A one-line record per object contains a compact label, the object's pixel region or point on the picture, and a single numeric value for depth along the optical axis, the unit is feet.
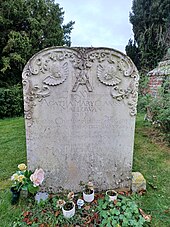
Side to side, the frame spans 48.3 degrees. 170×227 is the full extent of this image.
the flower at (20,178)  6.96
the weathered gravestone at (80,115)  6.89
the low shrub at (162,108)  13.75
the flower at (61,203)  6.79
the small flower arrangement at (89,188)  7.48
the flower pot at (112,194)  7.11
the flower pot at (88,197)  7.23
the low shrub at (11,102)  25.30
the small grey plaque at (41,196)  7.25
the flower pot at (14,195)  7.30
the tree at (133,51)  41.57
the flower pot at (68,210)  6.44
